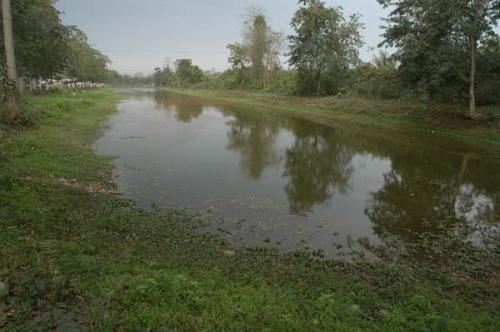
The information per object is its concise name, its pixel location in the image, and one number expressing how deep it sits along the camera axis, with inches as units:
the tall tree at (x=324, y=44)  1282.0
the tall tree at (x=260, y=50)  1937.7
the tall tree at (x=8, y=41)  487.8
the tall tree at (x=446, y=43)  608.7
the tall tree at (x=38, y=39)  817.5
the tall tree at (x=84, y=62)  1922.7
